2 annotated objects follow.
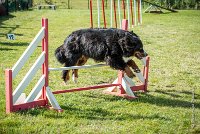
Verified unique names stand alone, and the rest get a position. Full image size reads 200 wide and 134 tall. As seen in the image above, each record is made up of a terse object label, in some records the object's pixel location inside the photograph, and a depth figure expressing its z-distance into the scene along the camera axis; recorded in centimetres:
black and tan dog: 614
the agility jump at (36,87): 537
